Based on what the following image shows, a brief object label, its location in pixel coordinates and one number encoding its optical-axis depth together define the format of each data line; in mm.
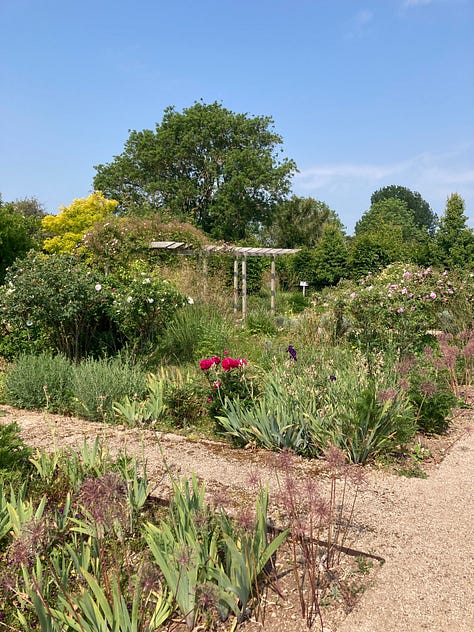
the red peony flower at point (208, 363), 4170
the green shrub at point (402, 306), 6277
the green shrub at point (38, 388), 4973
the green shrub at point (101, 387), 4598
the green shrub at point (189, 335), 6494
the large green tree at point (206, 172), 27453
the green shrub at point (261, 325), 9109
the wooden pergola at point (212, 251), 11109
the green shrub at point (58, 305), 6398
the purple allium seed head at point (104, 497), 1729
